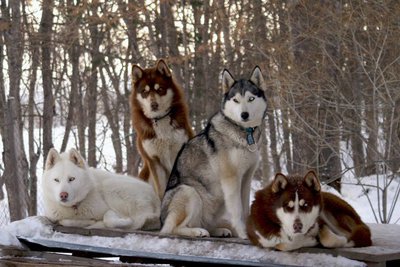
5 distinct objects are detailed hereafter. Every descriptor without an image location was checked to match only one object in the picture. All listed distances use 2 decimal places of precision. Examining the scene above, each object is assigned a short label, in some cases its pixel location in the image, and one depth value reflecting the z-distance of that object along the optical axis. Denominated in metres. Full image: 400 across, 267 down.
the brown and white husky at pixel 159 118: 6.43
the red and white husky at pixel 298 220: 4.48
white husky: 5.83
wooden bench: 4.43
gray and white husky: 5.50
